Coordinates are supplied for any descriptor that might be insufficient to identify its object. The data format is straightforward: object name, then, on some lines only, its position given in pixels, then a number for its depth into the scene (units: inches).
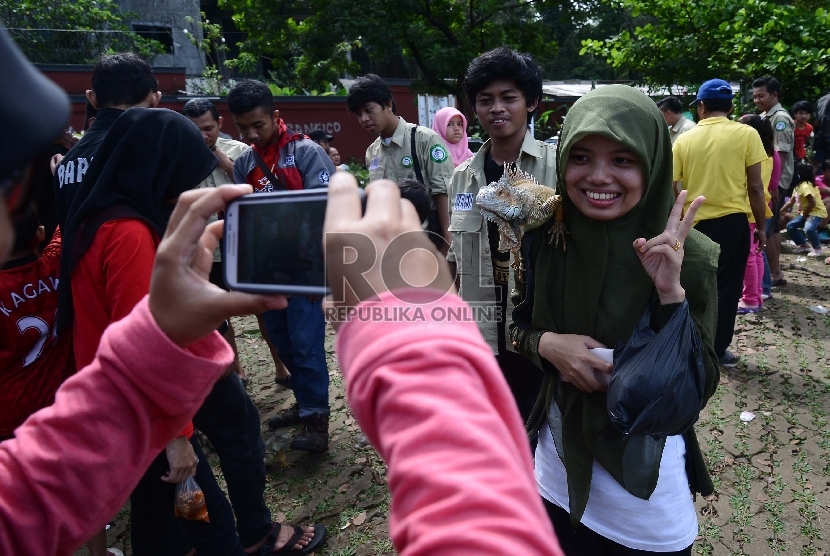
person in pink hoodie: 23.9
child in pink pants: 208.7
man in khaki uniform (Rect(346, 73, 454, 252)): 173.0
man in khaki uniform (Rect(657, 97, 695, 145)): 263.3
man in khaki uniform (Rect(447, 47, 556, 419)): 109.6
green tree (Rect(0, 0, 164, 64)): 545.3
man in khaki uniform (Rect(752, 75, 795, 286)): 252.7
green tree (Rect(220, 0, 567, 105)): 514.6
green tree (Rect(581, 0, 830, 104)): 360.2
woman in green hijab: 65.7
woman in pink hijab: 230.1
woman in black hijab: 77.9
